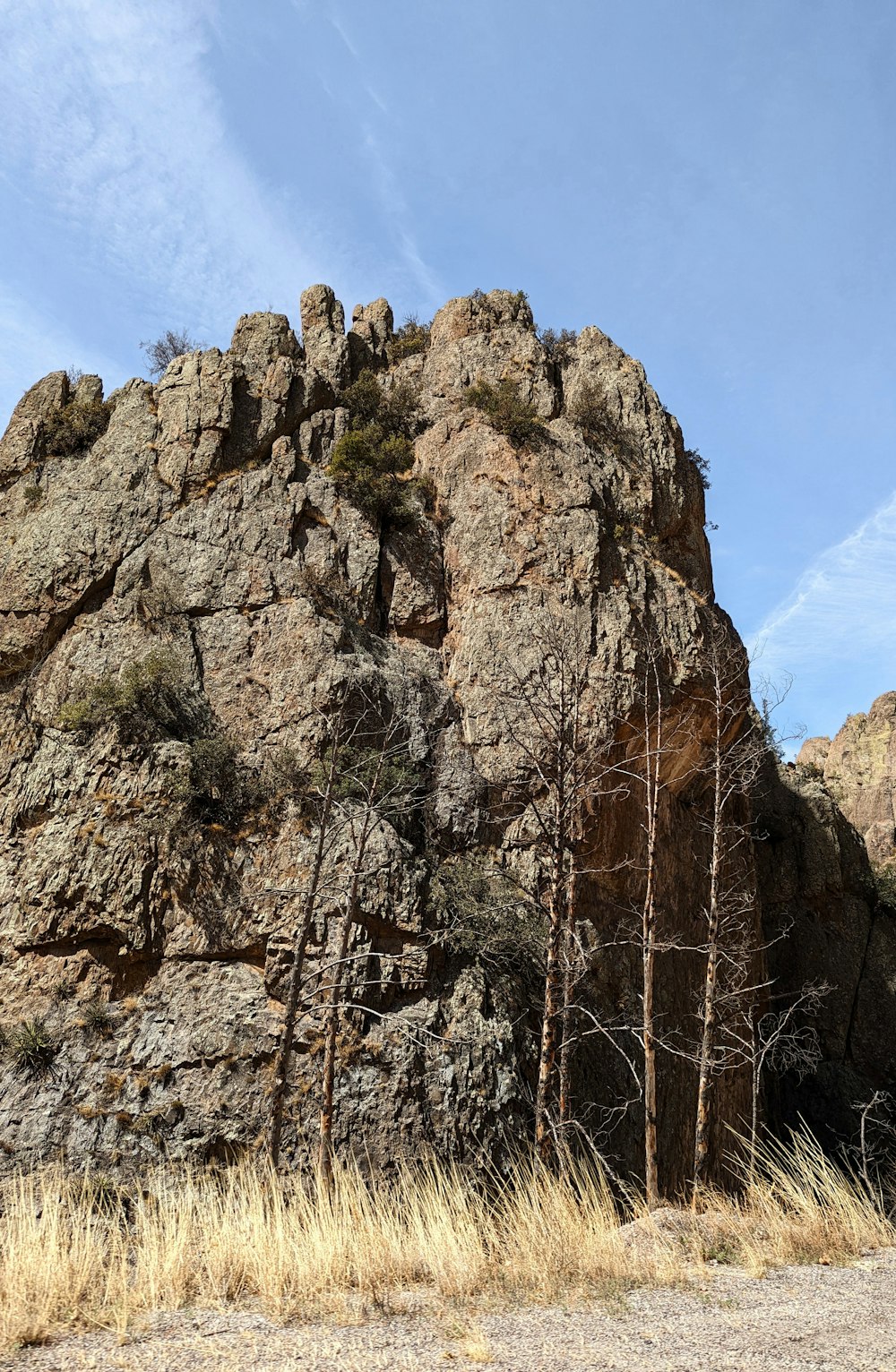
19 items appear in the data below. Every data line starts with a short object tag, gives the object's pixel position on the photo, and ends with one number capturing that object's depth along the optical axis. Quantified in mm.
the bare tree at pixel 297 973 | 11781
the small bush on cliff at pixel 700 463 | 25892
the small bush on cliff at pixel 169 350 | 27422
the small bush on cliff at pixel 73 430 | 23859
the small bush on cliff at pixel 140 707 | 17266
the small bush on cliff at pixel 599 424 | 23188
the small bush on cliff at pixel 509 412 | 21938
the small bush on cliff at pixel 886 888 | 28672
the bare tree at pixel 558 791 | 11422
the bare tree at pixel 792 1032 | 21734
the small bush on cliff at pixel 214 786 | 16609
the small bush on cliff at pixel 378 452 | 22031
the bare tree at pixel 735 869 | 15227
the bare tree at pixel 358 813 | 13086
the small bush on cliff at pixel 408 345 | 27609
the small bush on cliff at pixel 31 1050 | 13945
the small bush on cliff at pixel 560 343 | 25969
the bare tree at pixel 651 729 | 18000
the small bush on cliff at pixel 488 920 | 15758
